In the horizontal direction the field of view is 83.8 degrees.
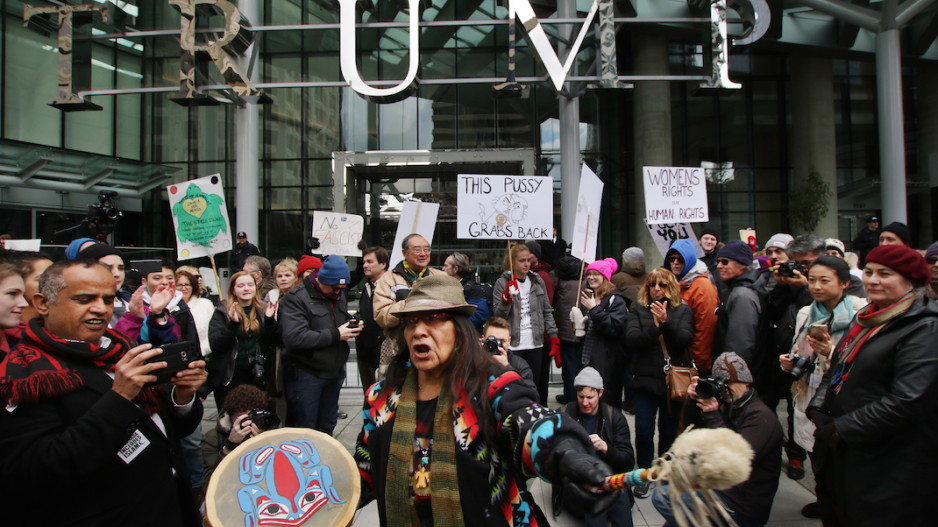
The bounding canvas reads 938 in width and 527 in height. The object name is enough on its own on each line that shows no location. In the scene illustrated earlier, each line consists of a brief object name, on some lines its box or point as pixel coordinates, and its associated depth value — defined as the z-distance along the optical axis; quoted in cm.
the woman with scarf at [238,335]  470
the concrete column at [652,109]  1881
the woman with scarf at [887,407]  260
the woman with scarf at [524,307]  583
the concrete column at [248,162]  1230
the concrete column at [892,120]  1363
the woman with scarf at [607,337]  514
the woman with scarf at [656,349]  455
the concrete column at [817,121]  1959
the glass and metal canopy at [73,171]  1462
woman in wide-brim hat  180
